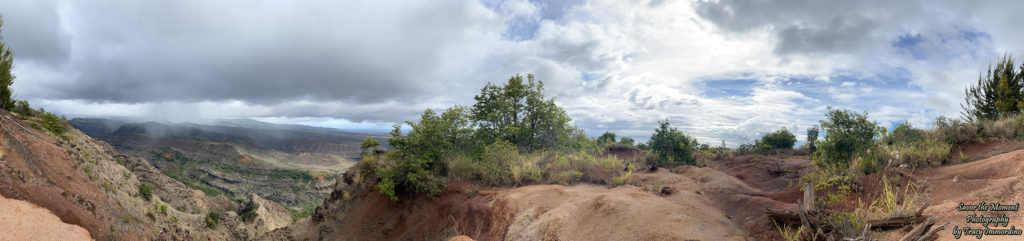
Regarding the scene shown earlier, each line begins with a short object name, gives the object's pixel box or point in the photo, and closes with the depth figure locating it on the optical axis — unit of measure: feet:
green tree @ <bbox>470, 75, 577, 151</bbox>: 68.74
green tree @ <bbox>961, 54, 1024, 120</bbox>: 61.67
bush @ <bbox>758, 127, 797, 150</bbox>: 112.88
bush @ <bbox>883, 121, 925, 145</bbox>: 37.37
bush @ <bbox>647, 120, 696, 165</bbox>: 85.10
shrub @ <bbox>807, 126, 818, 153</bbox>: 96.25
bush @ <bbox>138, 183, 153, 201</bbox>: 55.86
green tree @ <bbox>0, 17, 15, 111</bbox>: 44.04
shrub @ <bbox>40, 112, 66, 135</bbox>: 48.34
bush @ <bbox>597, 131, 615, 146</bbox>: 164.14
